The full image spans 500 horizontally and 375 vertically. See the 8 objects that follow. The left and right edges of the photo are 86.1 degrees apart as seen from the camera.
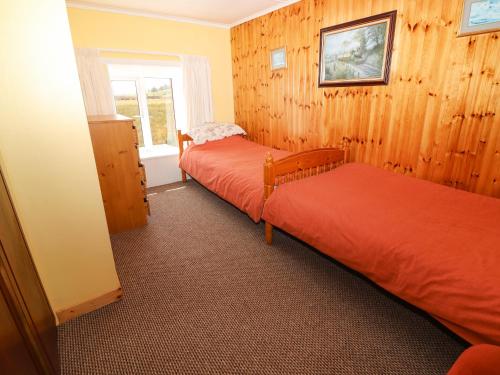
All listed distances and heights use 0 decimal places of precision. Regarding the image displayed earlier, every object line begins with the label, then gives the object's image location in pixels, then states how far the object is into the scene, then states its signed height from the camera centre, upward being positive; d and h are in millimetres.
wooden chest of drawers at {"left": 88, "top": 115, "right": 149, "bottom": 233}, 2545 -660
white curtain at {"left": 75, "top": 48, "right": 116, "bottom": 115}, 3268 +248
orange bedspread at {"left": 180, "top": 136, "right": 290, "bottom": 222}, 2547 -766
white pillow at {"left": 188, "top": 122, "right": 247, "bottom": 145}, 3992 -474
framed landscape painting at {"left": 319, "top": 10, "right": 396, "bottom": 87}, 2512 +422
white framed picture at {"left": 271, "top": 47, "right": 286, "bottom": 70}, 3556 +504
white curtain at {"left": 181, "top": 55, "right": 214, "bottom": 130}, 4043 +172
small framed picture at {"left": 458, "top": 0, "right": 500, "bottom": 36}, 1895 +516
